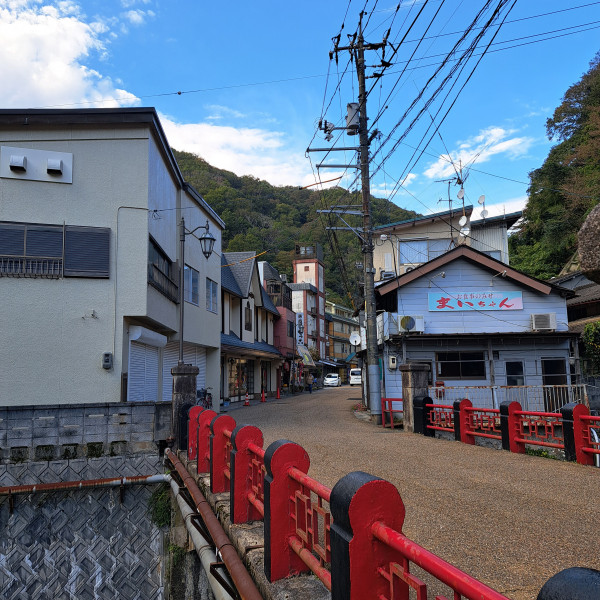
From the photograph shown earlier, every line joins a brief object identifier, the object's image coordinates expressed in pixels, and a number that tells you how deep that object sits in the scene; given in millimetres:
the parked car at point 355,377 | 55500
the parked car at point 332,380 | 59388
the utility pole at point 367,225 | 17844
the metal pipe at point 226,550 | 3998
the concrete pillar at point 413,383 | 14492
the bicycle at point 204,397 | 19109
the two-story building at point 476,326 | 19703
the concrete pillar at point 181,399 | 11547
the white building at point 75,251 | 13078
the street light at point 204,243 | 14336
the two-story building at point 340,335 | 72425
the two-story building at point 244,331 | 28859
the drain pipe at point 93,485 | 9625
